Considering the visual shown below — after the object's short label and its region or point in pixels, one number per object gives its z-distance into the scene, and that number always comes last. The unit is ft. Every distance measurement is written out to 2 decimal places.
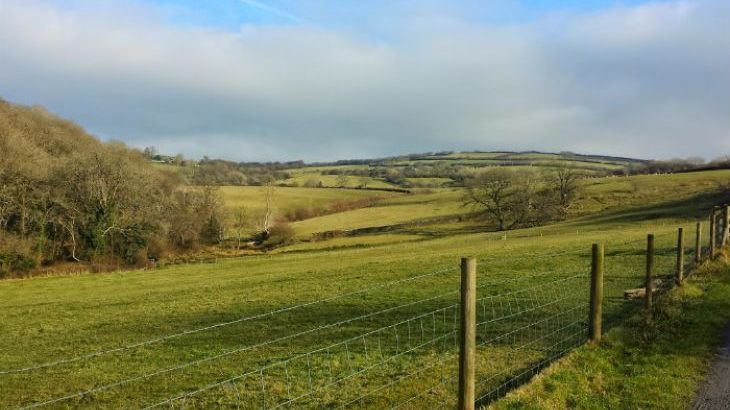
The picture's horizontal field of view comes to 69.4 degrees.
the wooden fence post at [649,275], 36.76
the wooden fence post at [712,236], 58.39
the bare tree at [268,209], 293.76
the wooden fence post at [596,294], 31.07
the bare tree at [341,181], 476.95
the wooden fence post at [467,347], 19.98
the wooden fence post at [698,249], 52.01
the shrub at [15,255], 172.24
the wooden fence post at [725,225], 64.85
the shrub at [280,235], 251.35
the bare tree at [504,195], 248.11
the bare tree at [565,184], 255.70
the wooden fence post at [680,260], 44.31
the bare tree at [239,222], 279.90
